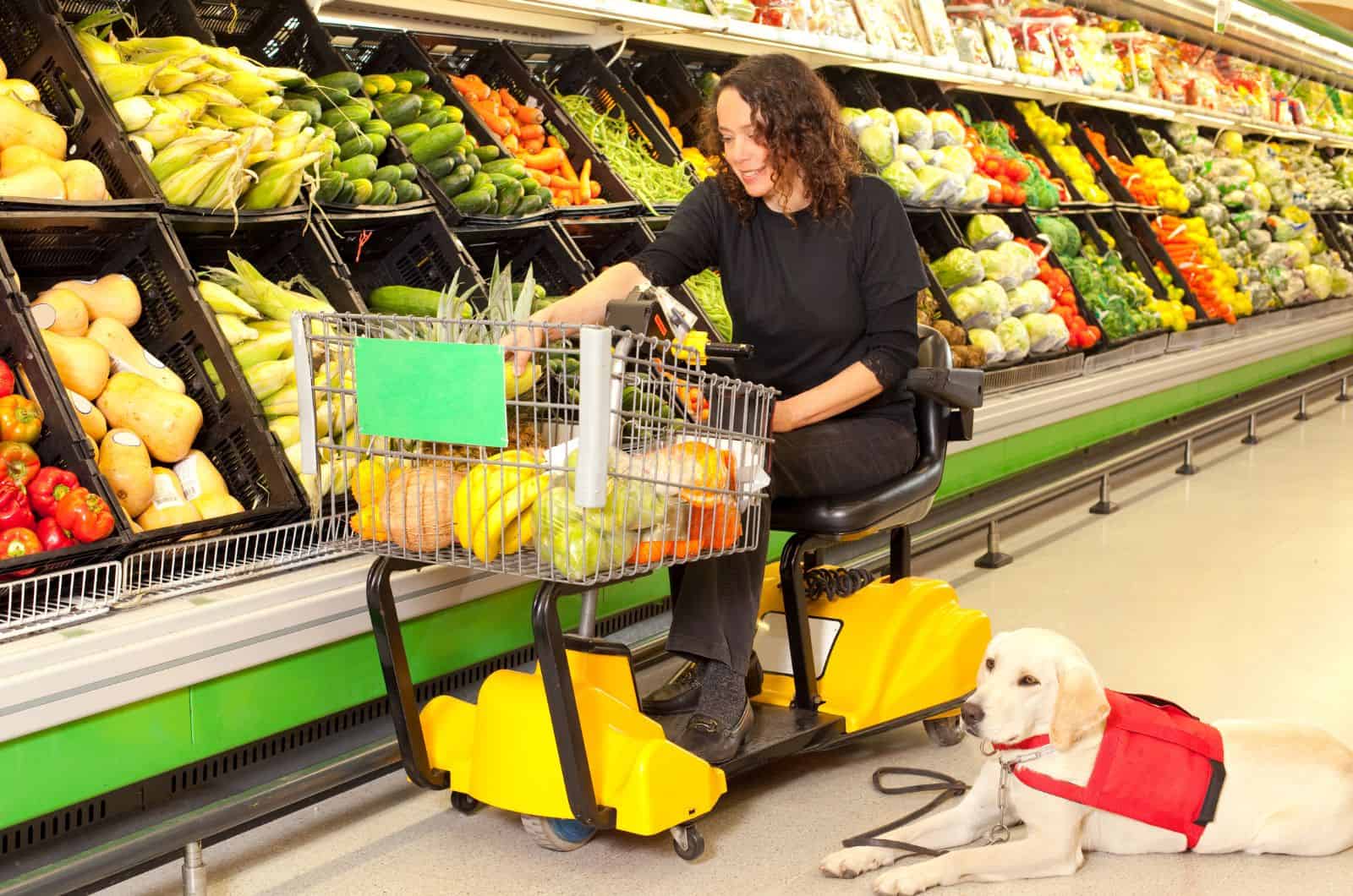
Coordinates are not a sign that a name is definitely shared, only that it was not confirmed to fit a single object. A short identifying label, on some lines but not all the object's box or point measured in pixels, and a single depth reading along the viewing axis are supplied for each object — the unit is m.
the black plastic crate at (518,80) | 4.37
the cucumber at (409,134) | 3.79
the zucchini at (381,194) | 3.47
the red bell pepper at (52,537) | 2.46
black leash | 2.85
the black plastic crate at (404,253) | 3.55
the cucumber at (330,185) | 3.30
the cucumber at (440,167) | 3.78
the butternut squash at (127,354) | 2.86
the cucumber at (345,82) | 3.64
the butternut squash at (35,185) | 2.72
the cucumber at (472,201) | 3.74
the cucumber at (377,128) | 3.59
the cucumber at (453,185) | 3.77
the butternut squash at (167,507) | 2.72
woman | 2.85
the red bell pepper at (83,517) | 2.46
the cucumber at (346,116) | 3.56
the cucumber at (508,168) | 3.89
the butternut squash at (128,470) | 2.69
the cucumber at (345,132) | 3.53
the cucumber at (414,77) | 4.02
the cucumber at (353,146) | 3.50
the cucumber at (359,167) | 3.44
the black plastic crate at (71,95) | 2.93
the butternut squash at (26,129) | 2.83
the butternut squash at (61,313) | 2.79
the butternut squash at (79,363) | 2.76
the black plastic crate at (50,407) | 2.52
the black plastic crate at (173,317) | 2.84
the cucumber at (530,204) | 3.89
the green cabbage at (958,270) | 5.69
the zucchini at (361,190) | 3.40
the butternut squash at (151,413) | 2.79
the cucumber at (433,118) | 3.87
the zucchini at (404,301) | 3.44
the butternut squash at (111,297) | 2.92
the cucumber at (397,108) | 3.83
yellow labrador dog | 2.46
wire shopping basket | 2.15
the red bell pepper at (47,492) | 2.49
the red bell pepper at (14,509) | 2.44
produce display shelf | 2.28
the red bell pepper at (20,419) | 2.52
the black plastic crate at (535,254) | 3.93
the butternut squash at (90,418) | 2.70
